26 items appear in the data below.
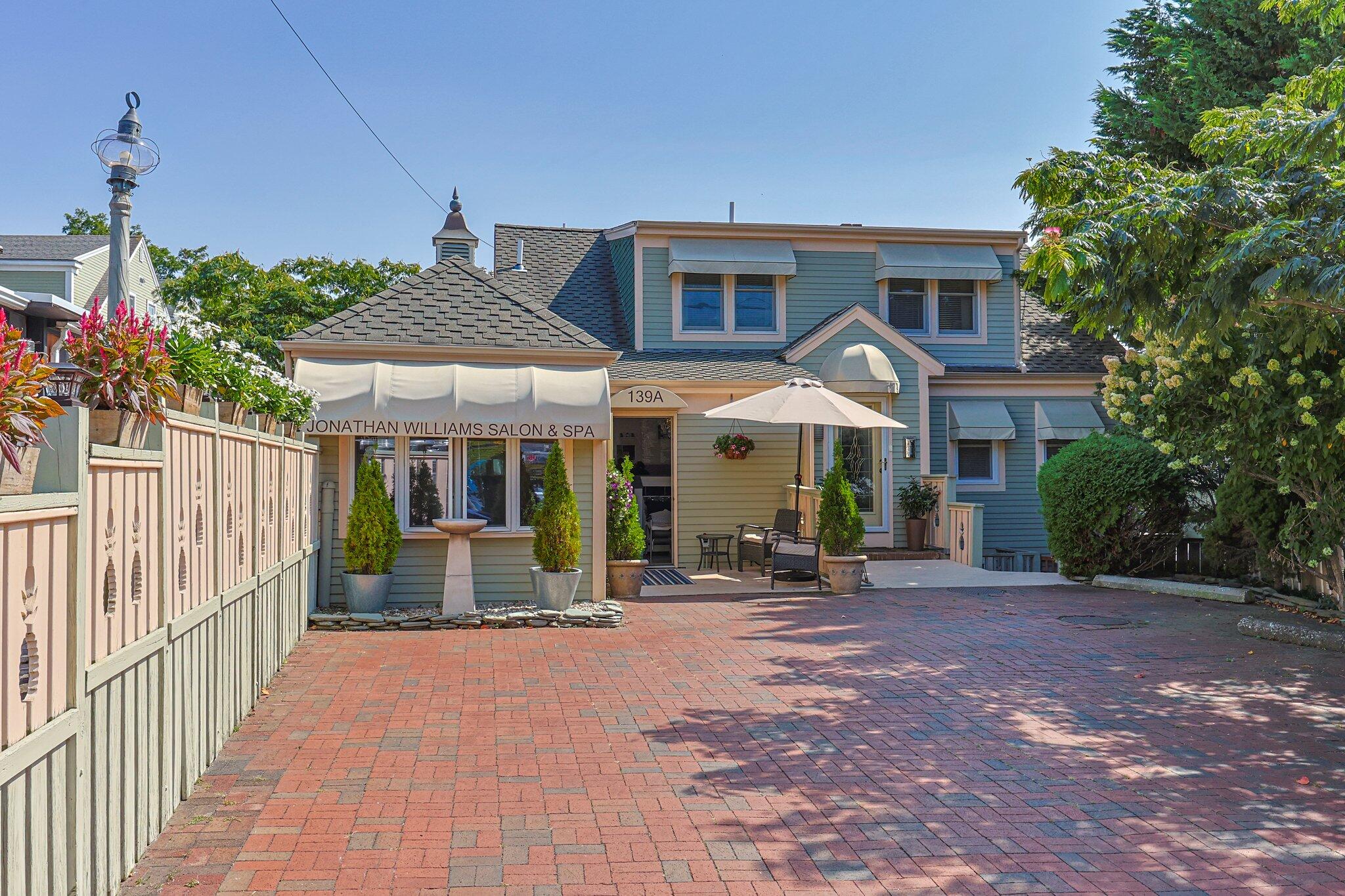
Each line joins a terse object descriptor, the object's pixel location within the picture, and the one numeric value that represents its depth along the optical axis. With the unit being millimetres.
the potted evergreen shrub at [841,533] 14297
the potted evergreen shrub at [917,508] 18328
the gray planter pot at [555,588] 11648
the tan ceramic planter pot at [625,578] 13586
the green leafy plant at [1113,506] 14750
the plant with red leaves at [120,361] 4133
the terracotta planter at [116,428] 4105
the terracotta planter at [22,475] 3059
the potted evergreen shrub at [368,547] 11586
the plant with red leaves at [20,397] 2830
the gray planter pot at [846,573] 14297
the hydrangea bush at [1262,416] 10430
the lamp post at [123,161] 7398
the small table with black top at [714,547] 17125
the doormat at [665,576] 15305
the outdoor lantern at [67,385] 4027
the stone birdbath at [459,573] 11547
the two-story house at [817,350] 17547
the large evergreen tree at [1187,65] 17531
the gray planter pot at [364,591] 11555
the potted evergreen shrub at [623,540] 13531
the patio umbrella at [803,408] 14070
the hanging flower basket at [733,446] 17266
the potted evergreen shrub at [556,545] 11695
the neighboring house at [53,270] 22562
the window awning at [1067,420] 19609
